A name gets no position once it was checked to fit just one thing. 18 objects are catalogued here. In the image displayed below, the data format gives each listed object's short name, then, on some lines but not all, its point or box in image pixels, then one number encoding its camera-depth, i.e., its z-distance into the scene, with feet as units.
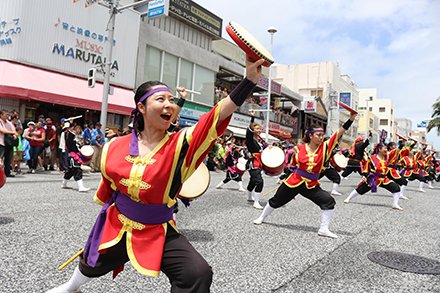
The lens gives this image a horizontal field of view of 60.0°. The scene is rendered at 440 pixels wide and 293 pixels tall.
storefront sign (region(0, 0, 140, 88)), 48.55
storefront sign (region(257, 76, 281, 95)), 100.59
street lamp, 88.33
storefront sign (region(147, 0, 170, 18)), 47.57
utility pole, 47.73
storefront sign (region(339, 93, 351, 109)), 162.50
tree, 112.06
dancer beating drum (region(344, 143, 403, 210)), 30.60
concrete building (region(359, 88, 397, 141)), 260.01
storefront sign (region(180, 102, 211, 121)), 75.38
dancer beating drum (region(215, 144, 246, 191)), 34.81
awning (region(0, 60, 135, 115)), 44.19
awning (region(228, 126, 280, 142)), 87.03
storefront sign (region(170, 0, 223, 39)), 73.82
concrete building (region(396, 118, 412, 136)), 297.06
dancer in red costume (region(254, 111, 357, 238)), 19.01
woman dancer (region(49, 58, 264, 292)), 7.01
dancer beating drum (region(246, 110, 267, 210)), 23.03
